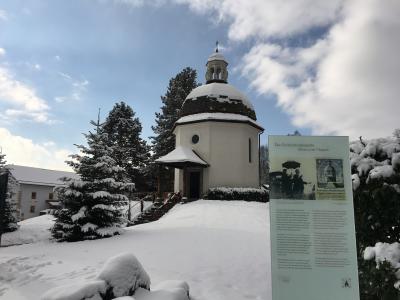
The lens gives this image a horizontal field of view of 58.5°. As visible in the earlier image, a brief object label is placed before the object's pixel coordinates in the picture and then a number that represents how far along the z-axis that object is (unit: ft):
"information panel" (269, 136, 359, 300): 16.01
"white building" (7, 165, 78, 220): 173.17
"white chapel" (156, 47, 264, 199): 89.40
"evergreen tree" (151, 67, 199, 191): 140.55
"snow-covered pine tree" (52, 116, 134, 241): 49.24
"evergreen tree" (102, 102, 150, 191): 146.00
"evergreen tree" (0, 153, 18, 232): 66.80
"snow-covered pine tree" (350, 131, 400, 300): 17.70
